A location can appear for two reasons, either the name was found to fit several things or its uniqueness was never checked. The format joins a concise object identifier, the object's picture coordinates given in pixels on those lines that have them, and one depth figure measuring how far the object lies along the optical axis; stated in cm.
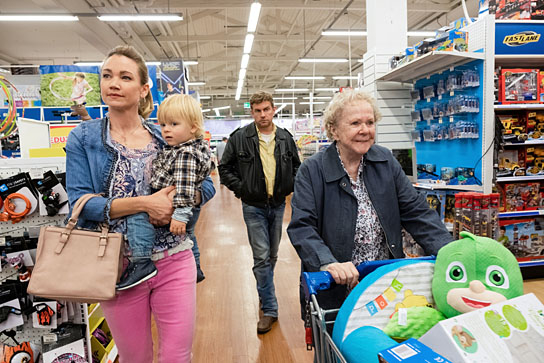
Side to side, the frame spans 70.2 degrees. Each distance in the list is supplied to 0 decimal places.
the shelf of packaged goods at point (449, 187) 371
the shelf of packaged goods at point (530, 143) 398
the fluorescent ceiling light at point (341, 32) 933
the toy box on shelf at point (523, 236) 418
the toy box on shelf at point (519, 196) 416
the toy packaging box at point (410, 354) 73
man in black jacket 308
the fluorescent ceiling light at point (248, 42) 1024
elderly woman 164
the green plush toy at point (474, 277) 97
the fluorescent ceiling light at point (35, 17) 791
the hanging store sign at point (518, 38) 395
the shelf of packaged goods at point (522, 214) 410
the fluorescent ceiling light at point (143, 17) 811
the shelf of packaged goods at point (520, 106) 388
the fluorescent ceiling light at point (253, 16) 781
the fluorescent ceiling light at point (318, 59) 1188
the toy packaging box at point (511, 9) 414
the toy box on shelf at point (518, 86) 397
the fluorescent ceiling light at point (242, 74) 1512
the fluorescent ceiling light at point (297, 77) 1489
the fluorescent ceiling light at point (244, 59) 1273
